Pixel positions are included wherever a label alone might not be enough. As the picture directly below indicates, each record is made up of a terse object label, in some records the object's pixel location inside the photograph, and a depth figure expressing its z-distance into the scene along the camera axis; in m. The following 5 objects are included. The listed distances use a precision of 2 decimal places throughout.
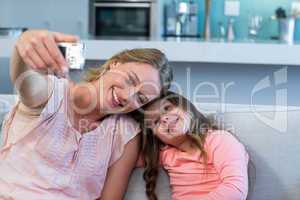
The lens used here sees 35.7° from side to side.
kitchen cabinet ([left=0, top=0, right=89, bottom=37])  3.88
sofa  1.29
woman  1.13
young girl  1.20
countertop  2.25
